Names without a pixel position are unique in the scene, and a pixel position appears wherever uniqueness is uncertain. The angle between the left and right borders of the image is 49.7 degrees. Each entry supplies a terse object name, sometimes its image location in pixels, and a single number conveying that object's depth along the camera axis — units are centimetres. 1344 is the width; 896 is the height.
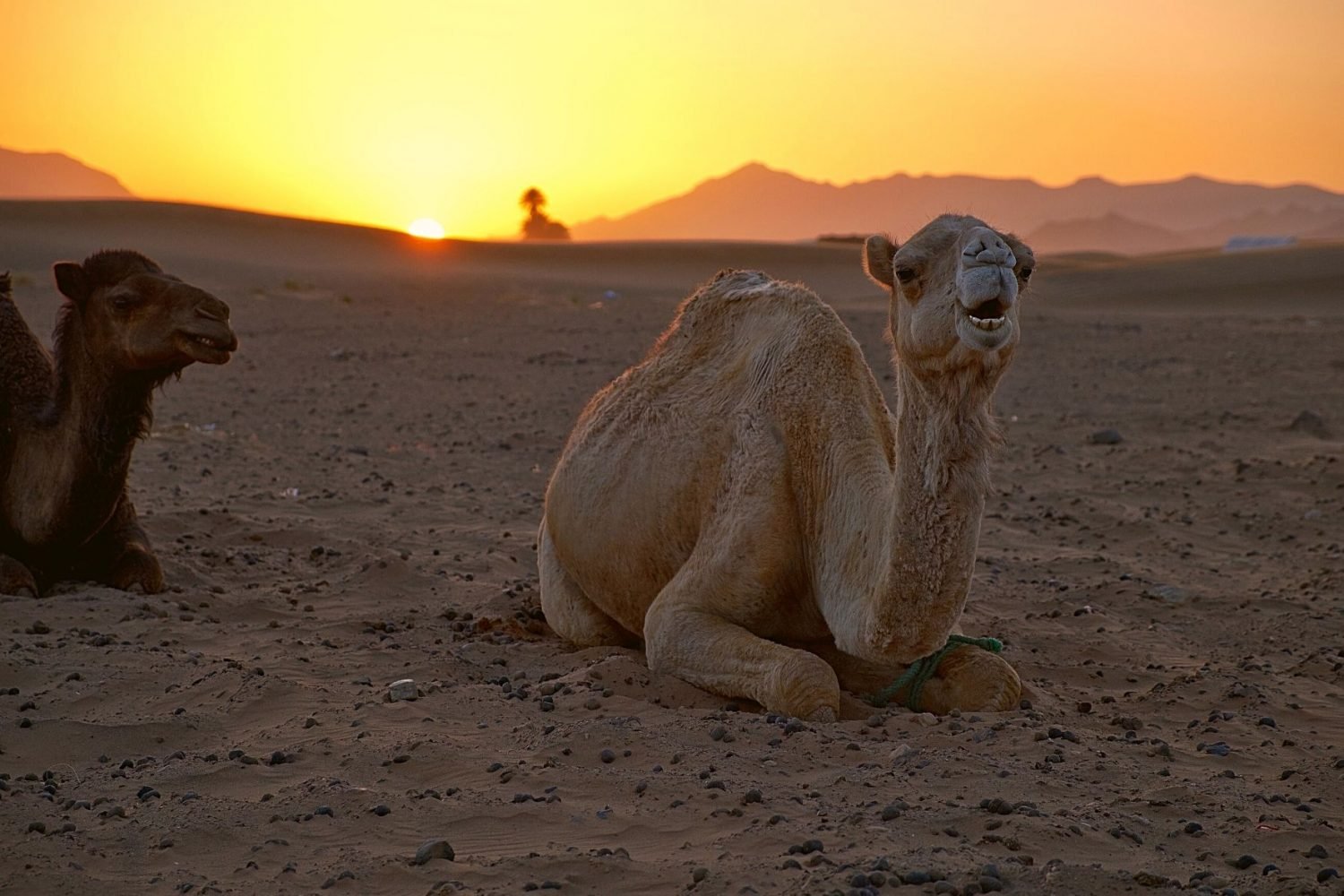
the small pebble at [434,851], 395
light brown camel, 468
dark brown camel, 680
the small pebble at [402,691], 554
